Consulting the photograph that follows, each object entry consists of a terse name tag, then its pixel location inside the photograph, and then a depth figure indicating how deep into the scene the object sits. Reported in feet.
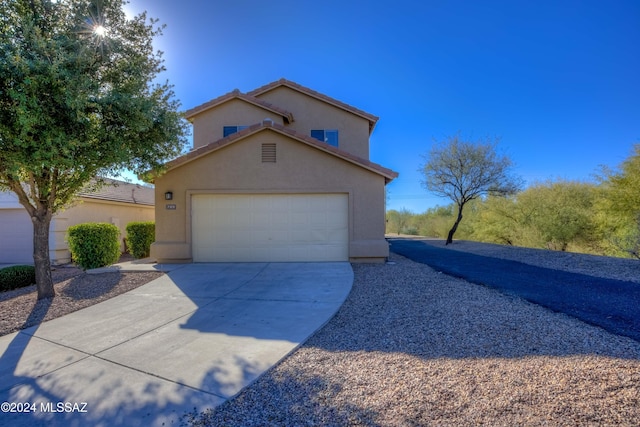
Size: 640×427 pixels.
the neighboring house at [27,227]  41.27
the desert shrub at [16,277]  28.66
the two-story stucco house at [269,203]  34.12
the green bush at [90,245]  32.45
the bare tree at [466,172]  63.45
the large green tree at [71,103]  17.85
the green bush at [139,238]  43.21
